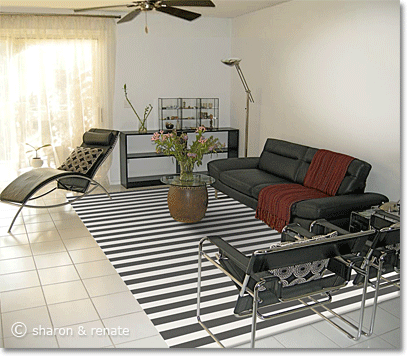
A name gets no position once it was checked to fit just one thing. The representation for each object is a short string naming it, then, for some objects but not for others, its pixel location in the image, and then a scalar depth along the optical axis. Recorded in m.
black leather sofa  4.42
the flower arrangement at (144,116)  6.89
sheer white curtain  6.30
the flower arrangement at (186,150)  4.76
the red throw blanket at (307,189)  4.69
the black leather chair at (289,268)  2.51
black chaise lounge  4.92
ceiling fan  3.72
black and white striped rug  3.02
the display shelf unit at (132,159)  6.67
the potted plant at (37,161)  6.42
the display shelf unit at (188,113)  7.17
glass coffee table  4.89
